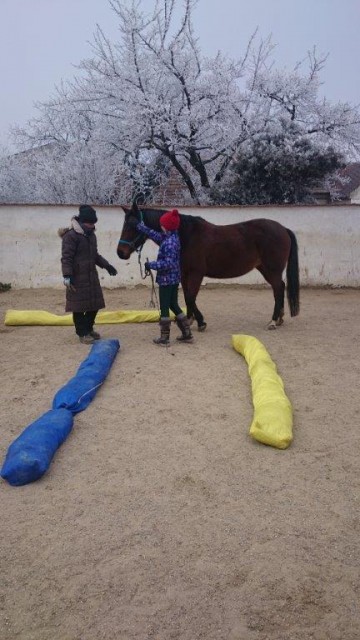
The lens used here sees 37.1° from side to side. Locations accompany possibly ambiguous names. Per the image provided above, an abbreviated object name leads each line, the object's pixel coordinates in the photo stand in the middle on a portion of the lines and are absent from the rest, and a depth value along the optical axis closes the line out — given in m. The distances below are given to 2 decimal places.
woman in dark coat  6.40
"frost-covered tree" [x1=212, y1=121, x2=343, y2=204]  14.20
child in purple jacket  6.27
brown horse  7.02
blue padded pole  3.23
